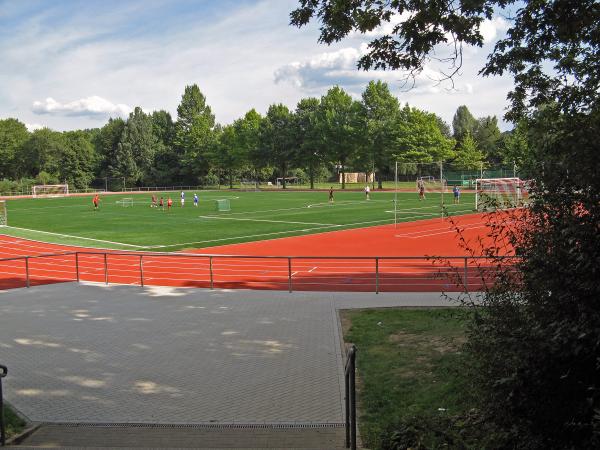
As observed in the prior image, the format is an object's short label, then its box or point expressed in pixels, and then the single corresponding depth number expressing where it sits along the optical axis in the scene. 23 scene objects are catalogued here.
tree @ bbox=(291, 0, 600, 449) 4.17
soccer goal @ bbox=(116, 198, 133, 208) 62.03
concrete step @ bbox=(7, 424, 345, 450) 6.64
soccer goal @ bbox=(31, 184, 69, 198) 91.53
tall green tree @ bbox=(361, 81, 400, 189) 84.56
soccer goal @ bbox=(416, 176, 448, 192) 53.31
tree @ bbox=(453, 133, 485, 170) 85.44
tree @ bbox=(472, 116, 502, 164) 90.57
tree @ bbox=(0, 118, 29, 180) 107.69
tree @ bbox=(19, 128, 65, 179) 107.69
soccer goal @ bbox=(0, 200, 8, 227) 40.93
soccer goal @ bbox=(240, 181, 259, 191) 102.50
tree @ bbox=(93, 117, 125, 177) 107.44
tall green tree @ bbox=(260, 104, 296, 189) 96.88
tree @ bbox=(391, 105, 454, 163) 81.31
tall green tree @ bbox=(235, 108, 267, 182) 99.77
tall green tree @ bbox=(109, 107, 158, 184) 104.75
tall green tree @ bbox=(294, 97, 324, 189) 92.56
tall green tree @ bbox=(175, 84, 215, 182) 106.75
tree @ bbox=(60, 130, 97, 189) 104.19
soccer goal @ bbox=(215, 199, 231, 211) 50.64
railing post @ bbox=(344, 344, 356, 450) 5.99
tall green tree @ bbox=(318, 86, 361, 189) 88.62
